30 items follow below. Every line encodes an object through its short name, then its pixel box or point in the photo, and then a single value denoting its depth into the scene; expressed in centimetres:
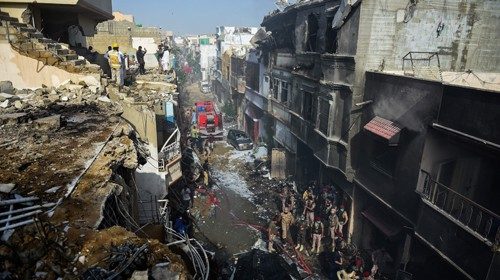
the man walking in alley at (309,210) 1555
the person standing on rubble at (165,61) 2304
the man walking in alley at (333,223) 1439
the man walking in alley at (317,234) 1434
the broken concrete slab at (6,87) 990
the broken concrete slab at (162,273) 313
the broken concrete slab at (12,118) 736
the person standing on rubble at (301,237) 1483
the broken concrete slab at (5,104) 860
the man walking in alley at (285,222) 1509
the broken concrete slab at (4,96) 899
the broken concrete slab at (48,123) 709
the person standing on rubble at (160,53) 2300
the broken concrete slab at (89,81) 1070
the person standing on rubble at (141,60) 1973
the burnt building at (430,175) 829
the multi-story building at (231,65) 3750
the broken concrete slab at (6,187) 431
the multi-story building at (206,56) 6985
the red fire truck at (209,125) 3025
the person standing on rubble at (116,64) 1321
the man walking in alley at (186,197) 1709
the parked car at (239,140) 2866
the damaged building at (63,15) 1178
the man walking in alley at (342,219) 1464
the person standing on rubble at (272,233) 1452
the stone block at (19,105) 853
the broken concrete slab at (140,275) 299
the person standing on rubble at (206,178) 2080
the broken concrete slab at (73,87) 1017
